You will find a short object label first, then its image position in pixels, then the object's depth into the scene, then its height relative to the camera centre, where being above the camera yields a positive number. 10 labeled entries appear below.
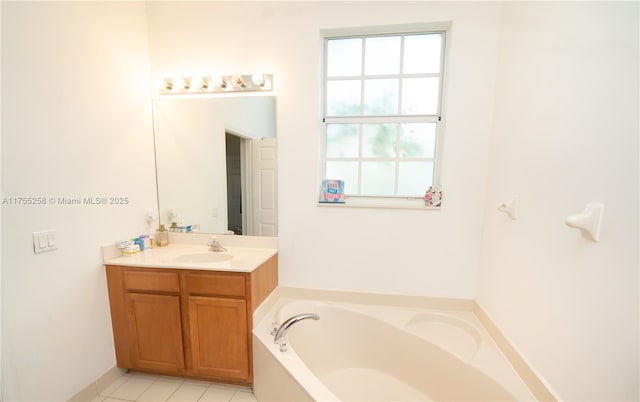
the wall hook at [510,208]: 1.43 -0.18
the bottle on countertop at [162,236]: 2.10 -0.50
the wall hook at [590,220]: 0.89 -0.15
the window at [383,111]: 1.92 +0.49
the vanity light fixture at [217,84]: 1.91 +0.69
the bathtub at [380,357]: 1.32 -1.08
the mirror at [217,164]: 2.00 +0.09
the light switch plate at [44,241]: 1.32 -0.35
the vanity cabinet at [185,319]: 1.60 -0.93
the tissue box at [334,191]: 1.98 -0.12
